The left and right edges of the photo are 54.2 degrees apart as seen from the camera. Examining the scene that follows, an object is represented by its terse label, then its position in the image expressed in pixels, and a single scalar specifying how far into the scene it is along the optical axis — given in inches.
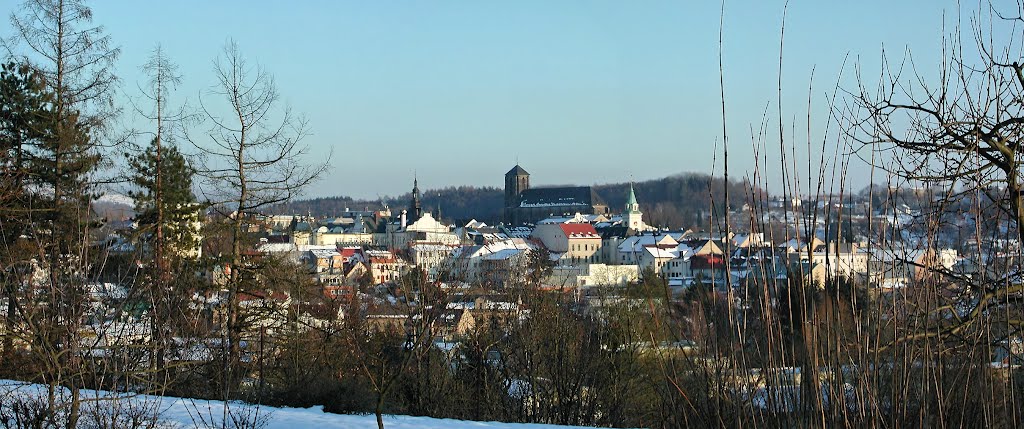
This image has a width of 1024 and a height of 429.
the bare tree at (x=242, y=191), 510.0
